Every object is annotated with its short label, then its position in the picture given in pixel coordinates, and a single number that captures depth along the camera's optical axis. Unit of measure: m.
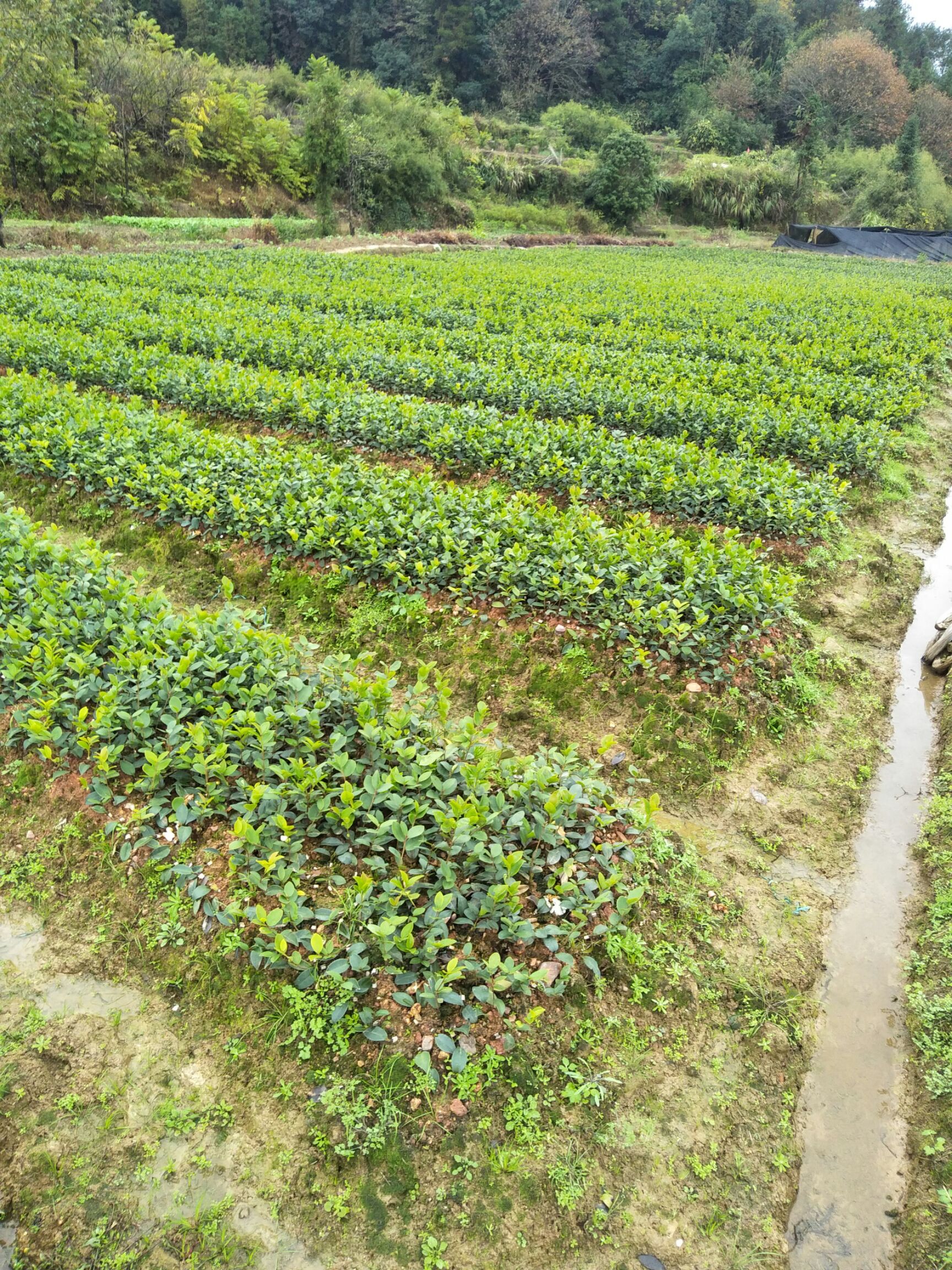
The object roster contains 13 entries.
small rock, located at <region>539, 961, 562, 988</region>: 3.34
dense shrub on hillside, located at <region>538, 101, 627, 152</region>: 56.78
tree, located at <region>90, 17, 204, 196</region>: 31.73
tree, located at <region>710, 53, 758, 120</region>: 65.00
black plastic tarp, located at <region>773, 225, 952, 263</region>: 41.47
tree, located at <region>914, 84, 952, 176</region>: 66.54
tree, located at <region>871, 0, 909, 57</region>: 81.31
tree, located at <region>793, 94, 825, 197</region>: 51.03
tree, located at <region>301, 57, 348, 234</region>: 29.98
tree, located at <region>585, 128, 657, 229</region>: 44.59
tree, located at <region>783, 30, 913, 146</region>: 65.75
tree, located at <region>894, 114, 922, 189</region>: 53.31
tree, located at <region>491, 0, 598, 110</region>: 61.00
